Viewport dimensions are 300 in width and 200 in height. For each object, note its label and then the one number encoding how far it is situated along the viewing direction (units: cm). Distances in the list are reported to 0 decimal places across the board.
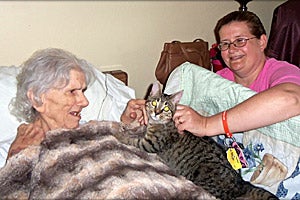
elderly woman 150
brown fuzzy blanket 120
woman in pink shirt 137
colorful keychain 153
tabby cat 140
